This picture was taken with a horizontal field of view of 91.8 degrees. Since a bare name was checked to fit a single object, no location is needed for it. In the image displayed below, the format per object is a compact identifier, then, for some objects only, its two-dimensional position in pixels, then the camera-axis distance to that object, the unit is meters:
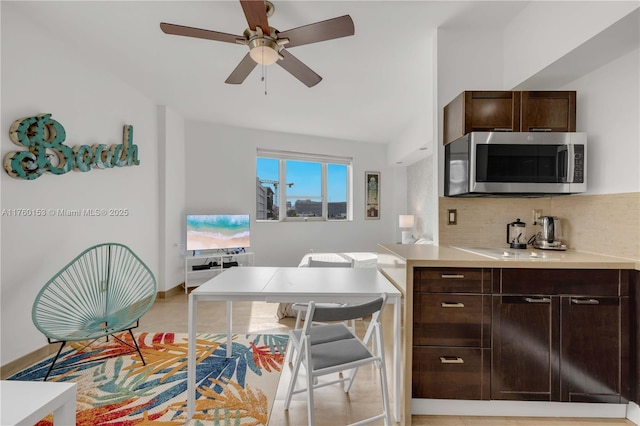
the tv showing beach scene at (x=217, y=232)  4.64
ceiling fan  1.79
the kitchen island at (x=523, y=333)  1.73
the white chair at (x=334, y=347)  1.48
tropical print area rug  1.87
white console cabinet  4.60
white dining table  1.75
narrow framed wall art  6.23
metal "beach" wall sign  2.34
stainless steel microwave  2.06
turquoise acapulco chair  2.32
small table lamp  5.61
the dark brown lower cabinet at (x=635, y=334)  1.70
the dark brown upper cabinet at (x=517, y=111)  2.16
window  5.63
